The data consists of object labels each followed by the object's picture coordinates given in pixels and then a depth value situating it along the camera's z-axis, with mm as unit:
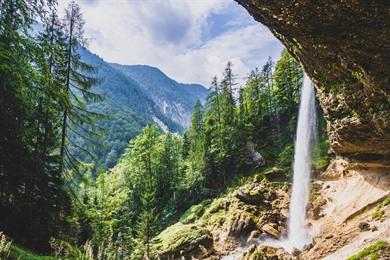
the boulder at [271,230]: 27266
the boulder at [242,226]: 28922
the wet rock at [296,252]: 20955
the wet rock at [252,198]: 31641
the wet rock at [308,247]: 21181
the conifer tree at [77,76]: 18703
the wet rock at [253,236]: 27688
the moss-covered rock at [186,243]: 28641
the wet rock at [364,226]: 17617
